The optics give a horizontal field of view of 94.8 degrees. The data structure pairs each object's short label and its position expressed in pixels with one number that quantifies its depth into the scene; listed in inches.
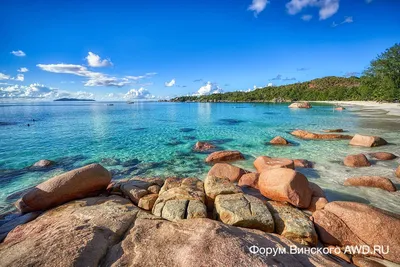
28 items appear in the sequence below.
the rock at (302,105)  2733.8
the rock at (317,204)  258.5
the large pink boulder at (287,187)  258.2
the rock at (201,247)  133.6
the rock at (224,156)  497.4
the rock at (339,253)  177.7
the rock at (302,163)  445.7
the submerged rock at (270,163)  379.3
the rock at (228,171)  365.7
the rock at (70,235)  134.3
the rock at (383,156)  468.1
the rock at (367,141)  583.0
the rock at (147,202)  254.2
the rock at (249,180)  331.8
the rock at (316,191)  287.4
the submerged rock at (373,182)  319.9
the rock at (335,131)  835.9
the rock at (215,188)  252.4
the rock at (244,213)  199.5
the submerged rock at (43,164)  478.3
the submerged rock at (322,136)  708.0
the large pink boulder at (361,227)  192.2
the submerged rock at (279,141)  651.4
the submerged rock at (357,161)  429.7
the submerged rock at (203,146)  615.6
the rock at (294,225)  193.5
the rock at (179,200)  210.4
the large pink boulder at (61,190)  269.3
